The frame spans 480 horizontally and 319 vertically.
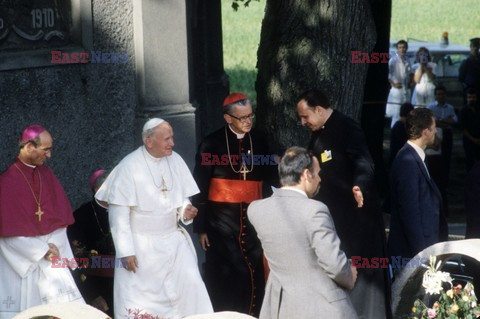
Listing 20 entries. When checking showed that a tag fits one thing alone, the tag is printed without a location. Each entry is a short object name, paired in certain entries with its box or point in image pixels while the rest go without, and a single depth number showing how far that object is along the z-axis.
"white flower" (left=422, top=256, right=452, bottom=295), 14.12
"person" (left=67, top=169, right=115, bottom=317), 16.70
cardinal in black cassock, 17.48
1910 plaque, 18.04
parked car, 50.09
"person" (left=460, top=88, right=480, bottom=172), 32.54
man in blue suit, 16.82
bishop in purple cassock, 15.21
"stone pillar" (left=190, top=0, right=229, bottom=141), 29.71
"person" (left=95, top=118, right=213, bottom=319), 16.03
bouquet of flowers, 13.96
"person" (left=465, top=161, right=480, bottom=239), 16.14
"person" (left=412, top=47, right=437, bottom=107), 40.64
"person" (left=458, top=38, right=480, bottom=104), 42.80
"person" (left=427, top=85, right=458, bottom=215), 27.02
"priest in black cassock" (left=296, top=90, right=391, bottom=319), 16.63
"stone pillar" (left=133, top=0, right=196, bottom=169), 19.47
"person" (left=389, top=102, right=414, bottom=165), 28.79
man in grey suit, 12.40
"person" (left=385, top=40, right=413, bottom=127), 41.63
